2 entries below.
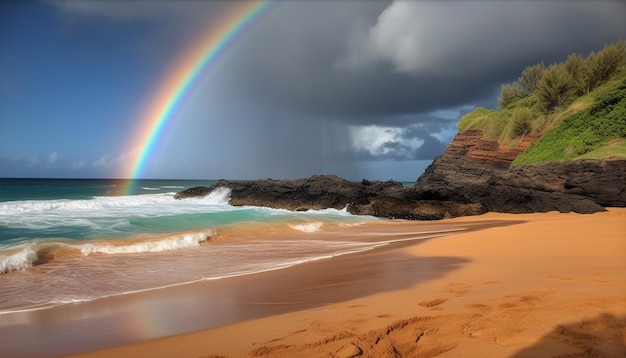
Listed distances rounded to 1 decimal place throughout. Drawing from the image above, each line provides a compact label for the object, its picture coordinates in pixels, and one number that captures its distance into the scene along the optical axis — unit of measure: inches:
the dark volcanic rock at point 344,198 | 913.5
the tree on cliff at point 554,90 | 1310.3
